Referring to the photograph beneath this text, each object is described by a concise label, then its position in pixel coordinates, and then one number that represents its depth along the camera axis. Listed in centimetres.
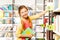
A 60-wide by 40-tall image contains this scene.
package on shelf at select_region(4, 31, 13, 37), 336
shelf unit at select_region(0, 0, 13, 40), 337
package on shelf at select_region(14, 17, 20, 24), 316
